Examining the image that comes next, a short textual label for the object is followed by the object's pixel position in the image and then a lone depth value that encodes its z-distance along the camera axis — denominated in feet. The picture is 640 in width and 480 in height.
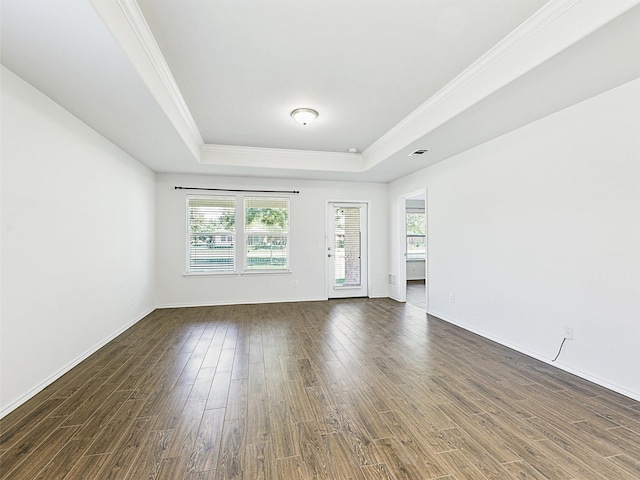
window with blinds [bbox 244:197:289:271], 19.44
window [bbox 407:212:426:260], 30.60
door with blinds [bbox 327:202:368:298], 20.71
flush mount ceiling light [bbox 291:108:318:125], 11.57
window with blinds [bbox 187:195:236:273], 18.66
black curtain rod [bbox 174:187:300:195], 18.34
